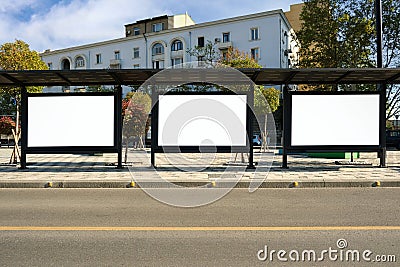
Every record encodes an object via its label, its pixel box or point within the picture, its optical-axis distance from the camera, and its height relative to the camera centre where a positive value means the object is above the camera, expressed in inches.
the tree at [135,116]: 582.6 +24.9
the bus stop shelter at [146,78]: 462.9 +67.7
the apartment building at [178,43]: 1897.1 +471.6
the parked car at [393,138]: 1214.4 -9.1
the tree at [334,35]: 994.7 +243.3
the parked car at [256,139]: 1366.9 -15.7
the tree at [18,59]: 693.9 +126.3
